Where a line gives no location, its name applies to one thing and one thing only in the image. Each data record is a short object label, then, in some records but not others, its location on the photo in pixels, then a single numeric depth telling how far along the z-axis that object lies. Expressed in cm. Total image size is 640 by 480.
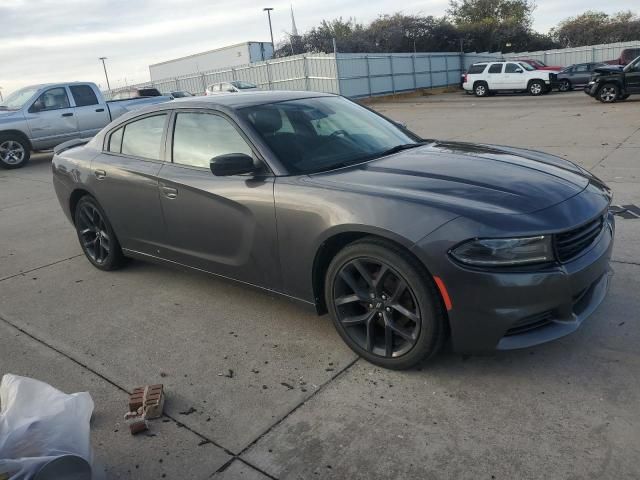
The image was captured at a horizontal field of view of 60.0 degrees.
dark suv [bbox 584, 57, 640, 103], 1795
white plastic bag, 201
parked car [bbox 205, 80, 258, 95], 2491
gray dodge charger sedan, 268
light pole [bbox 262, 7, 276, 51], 5053
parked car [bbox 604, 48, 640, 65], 2700
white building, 3862
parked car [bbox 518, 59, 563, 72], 2708
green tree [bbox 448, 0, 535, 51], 4800
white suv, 2652
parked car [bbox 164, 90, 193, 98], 2073
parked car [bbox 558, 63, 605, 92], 2708
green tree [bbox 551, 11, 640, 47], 5329
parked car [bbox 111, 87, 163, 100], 1952
